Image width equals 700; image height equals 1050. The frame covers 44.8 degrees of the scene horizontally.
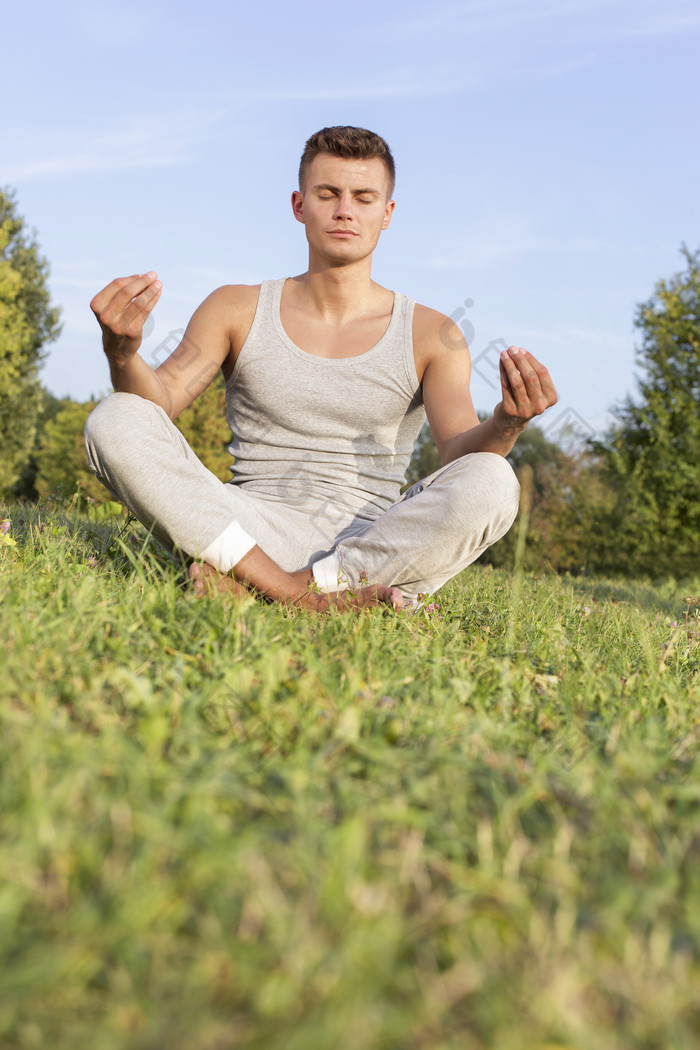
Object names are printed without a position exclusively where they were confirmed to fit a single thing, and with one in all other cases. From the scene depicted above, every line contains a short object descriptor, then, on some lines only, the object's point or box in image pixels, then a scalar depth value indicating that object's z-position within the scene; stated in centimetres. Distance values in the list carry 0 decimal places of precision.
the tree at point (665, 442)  1501
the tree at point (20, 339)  2478
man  296
